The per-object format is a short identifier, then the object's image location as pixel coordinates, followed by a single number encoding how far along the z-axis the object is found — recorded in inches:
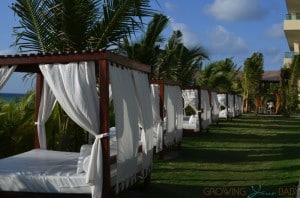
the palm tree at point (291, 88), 1089.1
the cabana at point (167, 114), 379.6
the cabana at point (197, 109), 564.6
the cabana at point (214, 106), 750.2
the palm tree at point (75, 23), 300.5
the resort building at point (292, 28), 1184.8
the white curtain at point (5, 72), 233.8
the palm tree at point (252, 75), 1246.9
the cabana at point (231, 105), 956.7
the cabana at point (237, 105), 1056.6
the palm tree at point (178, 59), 593.3
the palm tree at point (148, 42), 459.0
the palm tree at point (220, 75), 1063.5
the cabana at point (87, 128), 204.3
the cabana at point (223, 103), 932.3
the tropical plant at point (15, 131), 309.6
